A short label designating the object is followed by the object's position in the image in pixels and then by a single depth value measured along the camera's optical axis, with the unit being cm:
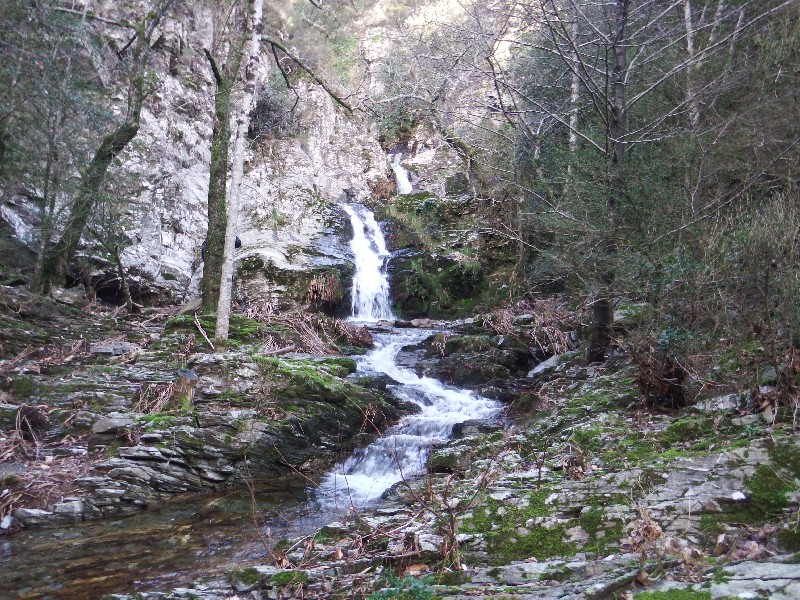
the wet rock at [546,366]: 1016
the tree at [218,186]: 1030
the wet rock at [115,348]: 878
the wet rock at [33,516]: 503
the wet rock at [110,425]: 655
